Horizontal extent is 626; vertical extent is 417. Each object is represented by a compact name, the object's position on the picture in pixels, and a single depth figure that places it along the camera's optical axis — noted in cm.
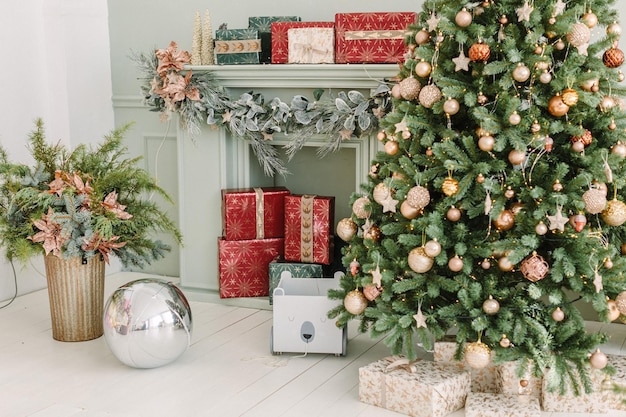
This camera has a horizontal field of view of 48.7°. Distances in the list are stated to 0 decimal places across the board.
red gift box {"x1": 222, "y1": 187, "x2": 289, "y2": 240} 332
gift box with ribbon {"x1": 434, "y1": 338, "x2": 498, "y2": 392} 239
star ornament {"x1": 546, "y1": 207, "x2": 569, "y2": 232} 213
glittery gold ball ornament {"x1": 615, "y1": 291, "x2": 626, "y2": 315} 219
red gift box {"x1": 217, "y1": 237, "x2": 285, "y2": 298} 334
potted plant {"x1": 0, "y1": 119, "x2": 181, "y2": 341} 276
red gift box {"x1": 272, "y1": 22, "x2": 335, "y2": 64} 308
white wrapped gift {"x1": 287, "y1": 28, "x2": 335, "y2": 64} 306
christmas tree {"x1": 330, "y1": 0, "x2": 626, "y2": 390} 218
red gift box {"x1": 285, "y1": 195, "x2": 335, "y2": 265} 324
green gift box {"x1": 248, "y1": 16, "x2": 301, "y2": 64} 325
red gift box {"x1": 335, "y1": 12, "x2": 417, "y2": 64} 296
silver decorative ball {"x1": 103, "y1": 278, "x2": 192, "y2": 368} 252
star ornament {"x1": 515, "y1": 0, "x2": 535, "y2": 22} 219
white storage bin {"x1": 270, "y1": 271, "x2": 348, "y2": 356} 272
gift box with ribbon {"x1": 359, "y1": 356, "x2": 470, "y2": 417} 223
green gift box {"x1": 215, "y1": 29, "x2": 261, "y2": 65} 322
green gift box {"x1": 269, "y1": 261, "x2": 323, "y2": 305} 325
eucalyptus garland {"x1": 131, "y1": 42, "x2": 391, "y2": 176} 306
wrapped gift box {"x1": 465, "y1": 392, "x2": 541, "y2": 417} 215
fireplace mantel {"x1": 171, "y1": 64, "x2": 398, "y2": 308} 320
